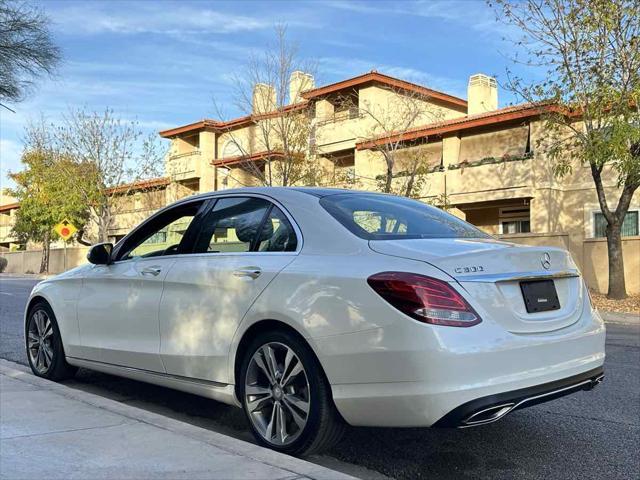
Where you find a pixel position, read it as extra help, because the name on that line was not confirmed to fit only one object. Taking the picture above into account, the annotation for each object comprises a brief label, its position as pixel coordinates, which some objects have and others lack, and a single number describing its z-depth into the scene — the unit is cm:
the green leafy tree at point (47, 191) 3716
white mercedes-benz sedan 332
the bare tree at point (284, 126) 2605
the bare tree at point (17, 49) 1563
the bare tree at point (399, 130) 2620
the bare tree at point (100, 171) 3700
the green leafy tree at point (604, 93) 1469
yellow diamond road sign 3356
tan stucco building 2350
